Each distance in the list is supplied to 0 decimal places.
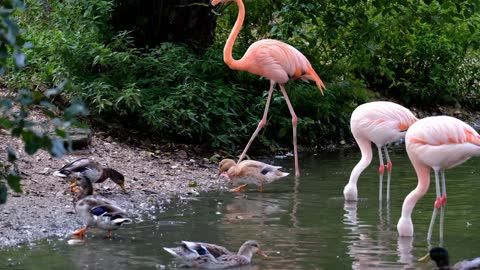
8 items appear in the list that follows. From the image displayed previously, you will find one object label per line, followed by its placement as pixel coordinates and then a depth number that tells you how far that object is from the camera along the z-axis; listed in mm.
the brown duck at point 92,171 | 16340
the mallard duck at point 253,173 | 18690
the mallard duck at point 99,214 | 13296
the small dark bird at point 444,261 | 10779
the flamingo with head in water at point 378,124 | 17591
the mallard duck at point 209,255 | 11649
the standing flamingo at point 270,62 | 21512
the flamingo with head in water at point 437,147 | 14036
